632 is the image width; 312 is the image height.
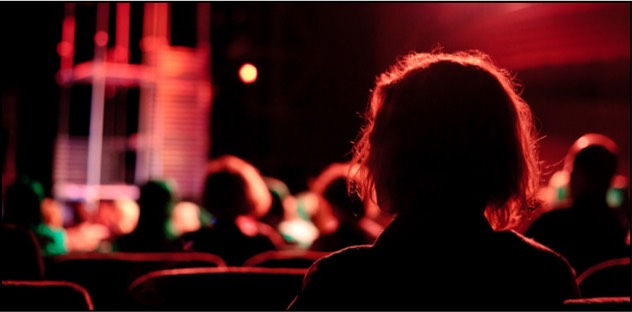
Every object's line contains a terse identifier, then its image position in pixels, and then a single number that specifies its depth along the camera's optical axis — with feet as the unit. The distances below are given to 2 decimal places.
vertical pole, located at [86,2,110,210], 43.29
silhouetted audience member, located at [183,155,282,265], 12.25
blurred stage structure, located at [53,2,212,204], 41.37
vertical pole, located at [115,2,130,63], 44.93
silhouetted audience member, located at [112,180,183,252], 12.11
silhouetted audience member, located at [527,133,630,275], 10.19
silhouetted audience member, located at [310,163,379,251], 13.00
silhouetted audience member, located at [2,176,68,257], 12.55
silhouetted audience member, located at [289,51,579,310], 4.00
